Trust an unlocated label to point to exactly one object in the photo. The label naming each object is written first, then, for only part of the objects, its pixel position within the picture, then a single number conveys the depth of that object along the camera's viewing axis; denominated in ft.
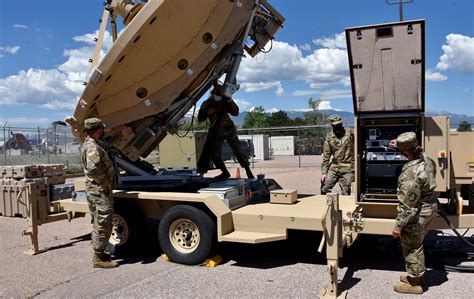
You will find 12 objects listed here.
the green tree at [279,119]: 214.07
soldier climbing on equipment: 25.02
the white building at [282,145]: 123.03
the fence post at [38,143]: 67.61
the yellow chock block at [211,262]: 19.91
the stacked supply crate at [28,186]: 25.18
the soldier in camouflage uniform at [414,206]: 15.78
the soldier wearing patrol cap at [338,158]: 25.17
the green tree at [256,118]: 231.87
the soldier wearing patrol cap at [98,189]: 20.57
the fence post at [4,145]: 62.51
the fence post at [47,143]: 68.02
